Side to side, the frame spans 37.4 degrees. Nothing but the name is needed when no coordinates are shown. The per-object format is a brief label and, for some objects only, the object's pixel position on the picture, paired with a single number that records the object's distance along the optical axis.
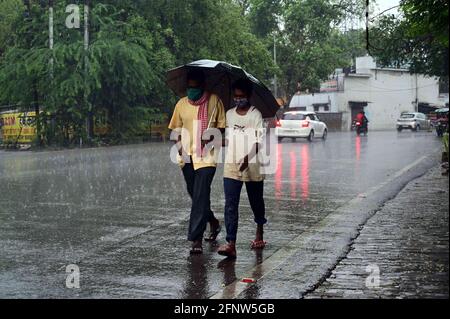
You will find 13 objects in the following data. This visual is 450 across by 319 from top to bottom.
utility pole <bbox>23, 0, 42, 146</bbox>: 30.55
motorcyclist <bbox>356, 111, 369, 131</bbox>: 39.05
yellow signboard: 31.94
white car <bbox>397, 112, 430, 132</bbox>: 50.06
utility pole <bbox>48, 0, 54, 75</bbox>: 29.73
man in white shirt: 6.77
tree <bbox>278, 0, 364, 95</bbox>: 51.94
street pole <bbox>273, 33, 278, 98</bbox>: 51.41
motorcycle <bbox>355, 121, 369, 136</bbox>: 39.20
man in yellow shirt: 6.88
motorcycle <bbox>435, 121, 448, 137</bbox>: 35.19
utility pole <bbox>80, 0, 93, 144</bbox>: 29.19
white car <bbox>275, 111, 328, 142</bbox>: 31.62
